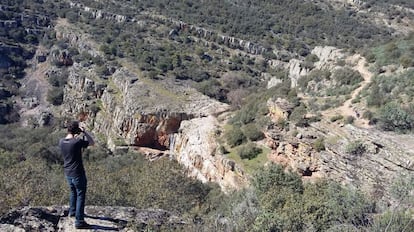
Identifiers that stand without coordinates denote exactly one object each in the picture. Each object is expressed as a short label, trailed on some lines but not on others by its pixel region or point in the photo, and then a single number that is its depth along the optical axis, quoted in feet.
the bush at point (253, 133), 83.76
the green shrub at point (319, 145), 63.72
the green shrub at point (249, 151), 78.33
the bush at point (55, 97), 146.72
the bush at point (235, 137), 85.56
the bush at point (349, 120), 71.15
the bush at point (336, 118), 74.33
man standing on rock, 26.40
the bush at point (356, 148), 56.34
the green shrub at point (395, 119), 61.57
